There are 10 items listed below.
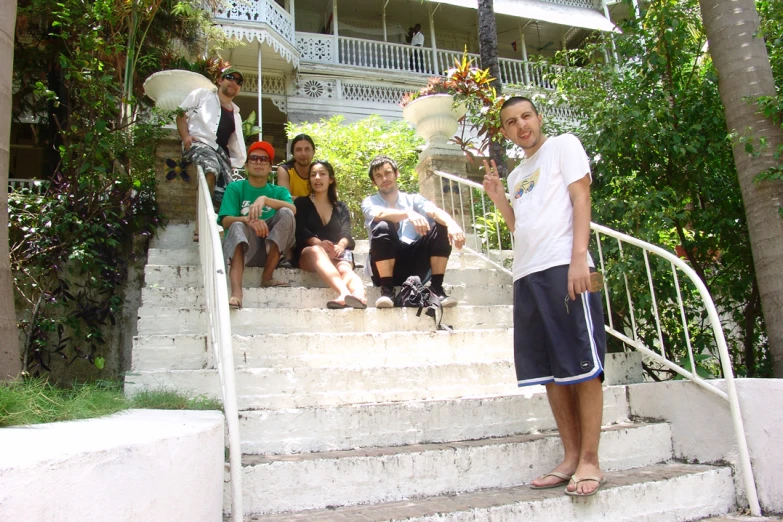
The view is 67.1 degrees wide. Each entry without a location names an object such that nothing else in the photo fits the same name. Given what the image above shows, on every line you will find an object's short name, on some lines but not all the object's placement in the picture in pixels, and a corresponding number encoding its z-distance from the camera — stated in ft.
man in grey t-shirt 13.42
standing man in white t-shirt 7.64
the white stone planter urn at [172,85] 17.67
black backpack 12.62
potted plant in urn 19.54
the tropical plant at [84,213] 13.70
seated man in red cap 12.92
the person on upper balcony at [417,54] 48.88
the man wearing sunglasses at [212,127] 15.89
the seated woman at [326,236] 13.32
